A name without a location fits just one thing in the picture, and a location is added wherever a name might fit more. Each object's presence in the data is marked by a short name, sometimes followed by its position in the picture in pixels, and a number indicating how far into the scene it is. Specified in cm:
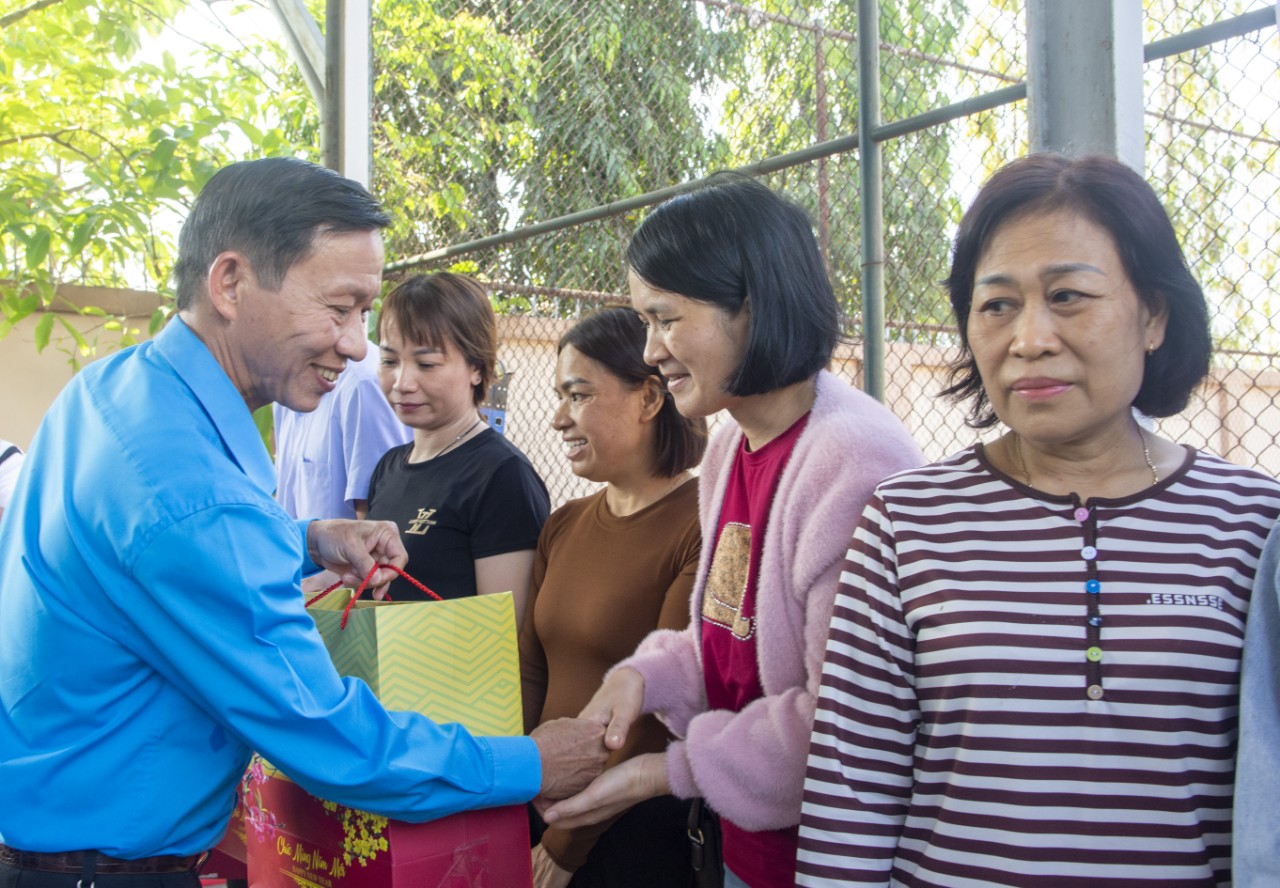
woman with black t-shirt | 267
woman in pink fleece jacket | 173
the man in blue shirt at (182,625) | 157
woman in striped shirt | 133
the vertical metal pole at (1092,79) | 191
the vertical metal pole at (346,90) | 438
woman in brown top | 227
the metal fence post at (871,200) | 256
